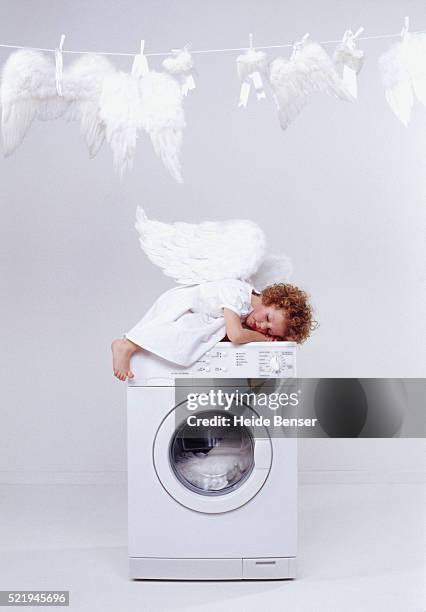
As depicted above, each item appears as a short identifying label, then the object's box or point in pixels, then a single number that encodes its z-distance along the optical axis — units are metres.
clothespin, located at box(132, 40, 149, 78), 2.78
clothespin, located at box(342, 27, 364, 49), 2.69
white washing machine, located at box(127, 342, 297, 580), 2.44
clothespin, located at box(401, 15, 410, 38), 2.64
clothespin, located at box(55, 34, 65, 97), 2.76
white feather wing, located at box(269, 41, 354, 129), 2.70
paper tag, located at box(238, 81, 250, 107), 2.77
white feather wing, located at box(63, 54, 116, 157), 2.84
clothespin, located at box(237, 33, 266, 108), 2.76
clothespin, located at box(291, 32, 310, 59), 2.71
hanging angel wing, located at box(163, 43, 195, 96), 2.74
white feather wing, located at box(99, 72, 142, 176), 2.83
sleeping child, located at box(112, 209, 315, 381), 2.44
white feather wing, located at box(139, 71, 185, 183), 2.83
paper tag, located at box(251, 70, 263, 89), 2.76
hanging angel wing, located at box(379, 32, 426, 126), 2.67
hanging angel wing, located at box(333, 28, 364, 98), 2.71
